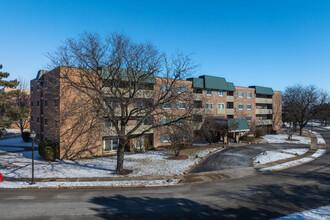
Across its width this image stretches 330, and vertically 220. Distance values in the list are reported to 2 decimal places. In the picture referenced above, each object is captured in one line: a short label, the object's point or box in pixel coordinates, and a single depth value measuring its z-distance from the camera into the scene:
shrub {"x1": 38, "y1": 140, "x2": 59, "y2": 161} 22.30
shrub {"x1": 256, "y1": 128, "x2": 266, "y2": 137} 41.21
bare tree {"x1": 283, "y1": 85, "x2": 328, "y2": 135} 50.15
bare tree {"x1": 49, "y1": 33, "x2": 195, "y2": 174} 16.11
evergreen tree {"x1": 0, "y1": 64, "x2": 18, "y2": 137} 20.27
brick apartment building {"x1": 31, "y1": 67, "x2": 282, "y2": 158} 24.25
